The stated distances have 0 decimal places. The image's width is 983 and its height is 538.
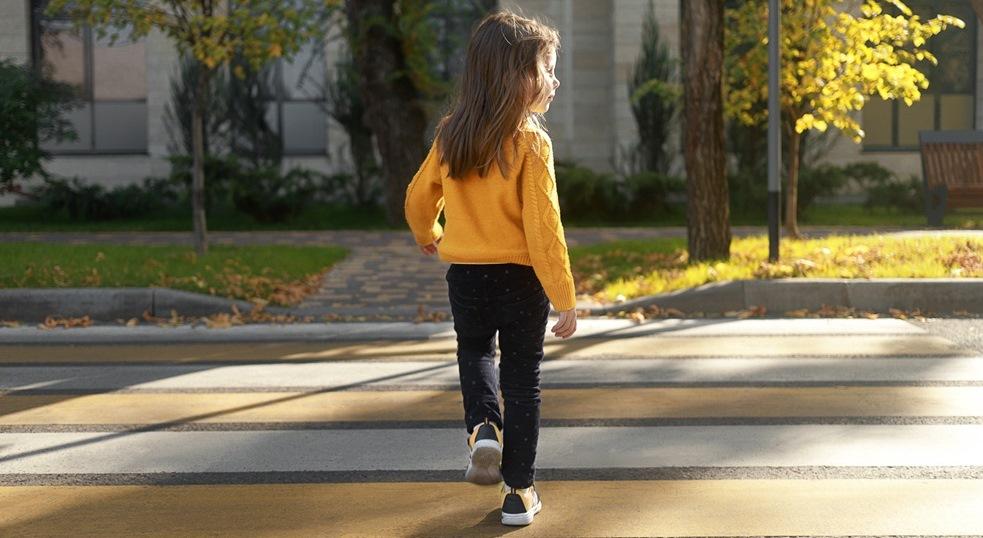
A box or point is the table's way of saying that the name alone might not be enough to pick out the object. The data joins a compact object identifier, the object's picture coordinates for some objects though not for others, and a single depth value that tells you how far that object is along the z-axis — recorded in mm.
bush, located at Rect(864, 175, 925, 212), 19922
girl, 4273
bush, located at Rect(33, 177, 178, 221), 19891
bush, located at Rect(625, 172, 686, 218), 19078
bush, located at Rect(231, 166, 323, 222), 19094
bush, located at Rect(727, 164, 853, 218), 18938
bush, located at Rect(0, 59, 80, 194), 13094
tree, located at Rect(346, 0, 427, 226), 17375
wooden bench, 17484
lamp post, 10969
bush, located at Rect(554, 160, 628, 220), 18844
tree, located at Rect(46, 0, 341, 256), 12453
